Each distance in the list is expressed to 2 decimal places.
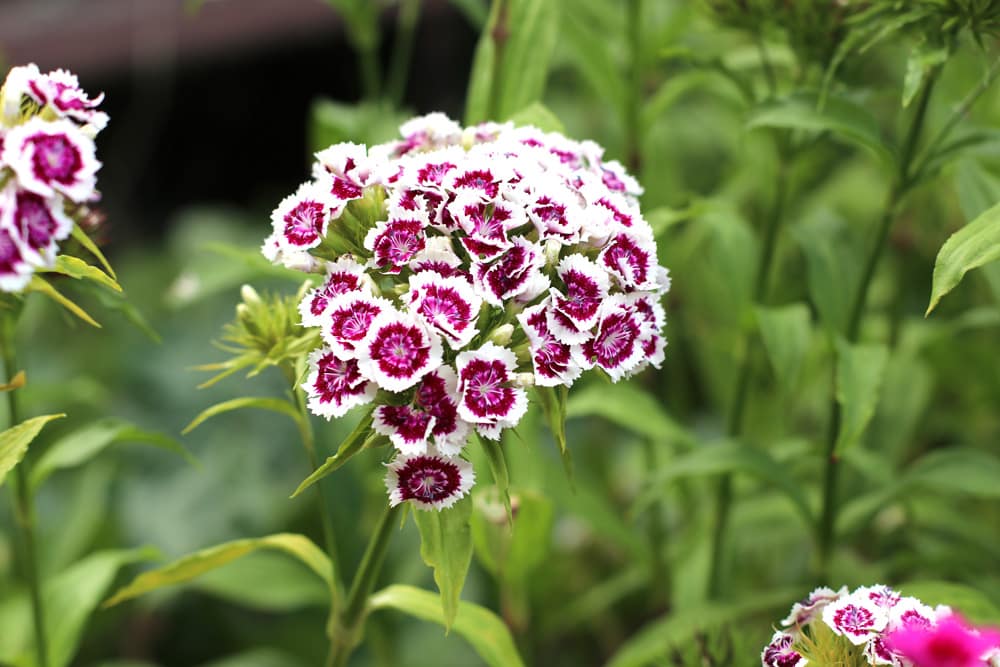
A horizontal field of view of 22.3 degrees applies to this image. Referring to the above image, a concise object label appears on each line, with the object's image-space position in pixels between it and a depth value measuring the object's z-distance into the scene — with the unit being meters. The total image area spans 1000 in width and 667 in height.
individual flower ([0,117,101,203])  0.57
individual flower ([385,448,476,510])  0.60
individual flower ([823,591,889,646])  0.59
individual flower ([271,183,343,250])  0.61
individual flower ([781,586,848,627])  0.62
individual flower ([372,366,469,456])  0.59
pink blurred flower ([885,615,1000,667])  0.55
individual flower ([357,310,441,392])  0.59
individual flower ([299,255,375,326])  0.61
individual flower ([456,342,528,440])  0.59
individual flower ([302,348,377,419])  0.59
